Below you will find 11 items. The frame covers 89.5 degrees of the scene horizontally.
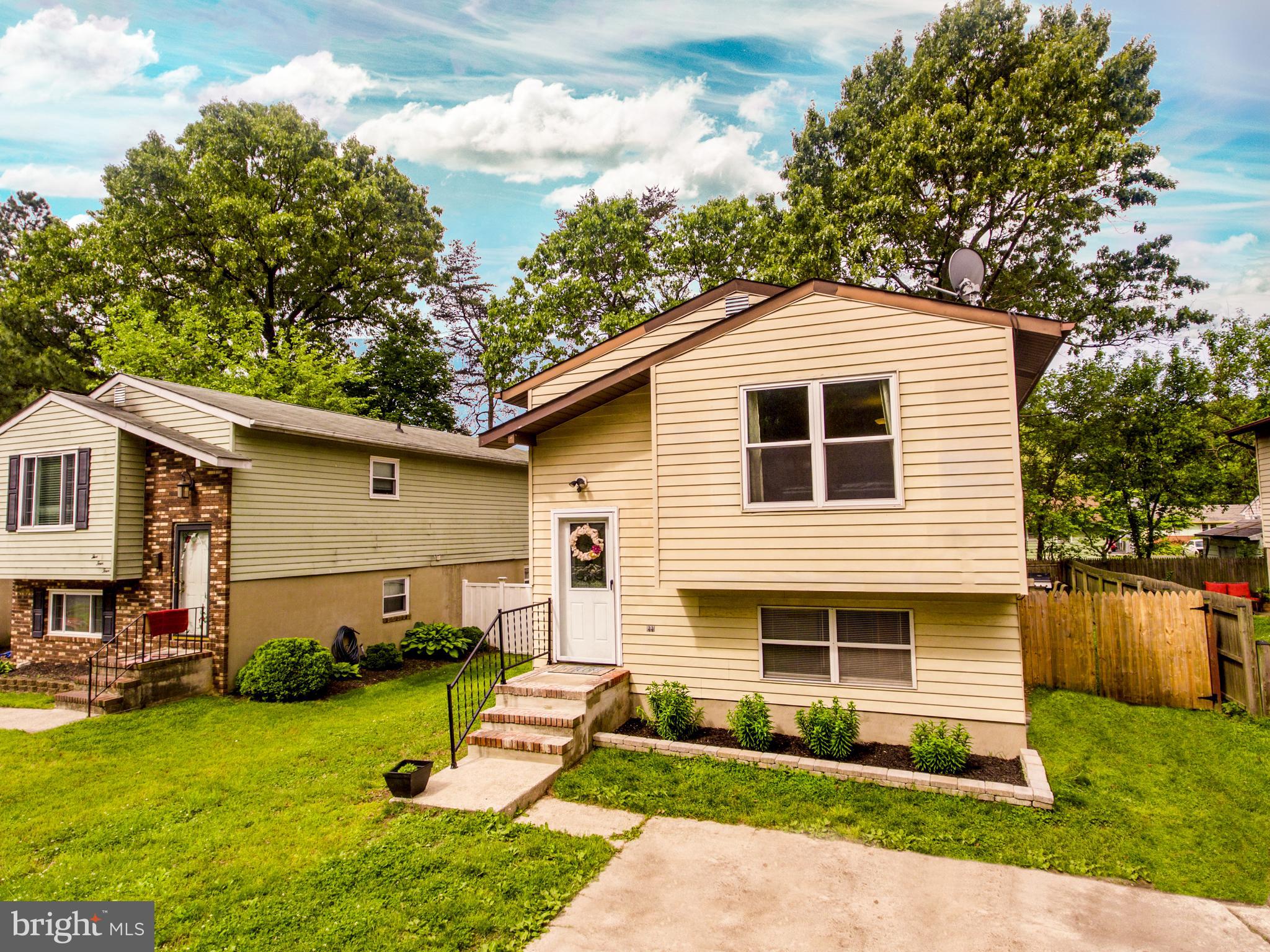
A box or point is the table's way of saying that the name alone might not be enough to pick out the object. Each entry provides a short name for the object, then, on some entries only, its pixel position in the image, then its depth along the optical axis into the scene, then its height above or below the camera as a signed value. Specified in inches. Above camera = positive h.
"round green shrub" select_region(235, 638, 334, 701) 415.5 -88.0
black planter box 238.1 -91.9
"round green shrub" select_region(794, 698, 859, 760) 273.7 -88.8
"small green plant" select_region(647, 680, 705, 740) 305.4 -89.0
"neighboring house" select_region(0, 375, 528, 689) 448.1 +16.1
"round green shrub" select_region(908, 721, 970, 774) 256.7 -92.7
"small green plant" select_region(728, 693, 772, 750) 285.4 -89.1
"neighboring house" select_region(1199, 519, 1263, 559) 1016.2 -46.7
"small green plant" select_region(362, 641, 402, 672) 507.5 -97.1
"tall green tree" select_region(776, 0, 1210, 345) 681.0 +392.4
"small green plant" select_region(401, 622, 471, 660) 552.4 -94.1
